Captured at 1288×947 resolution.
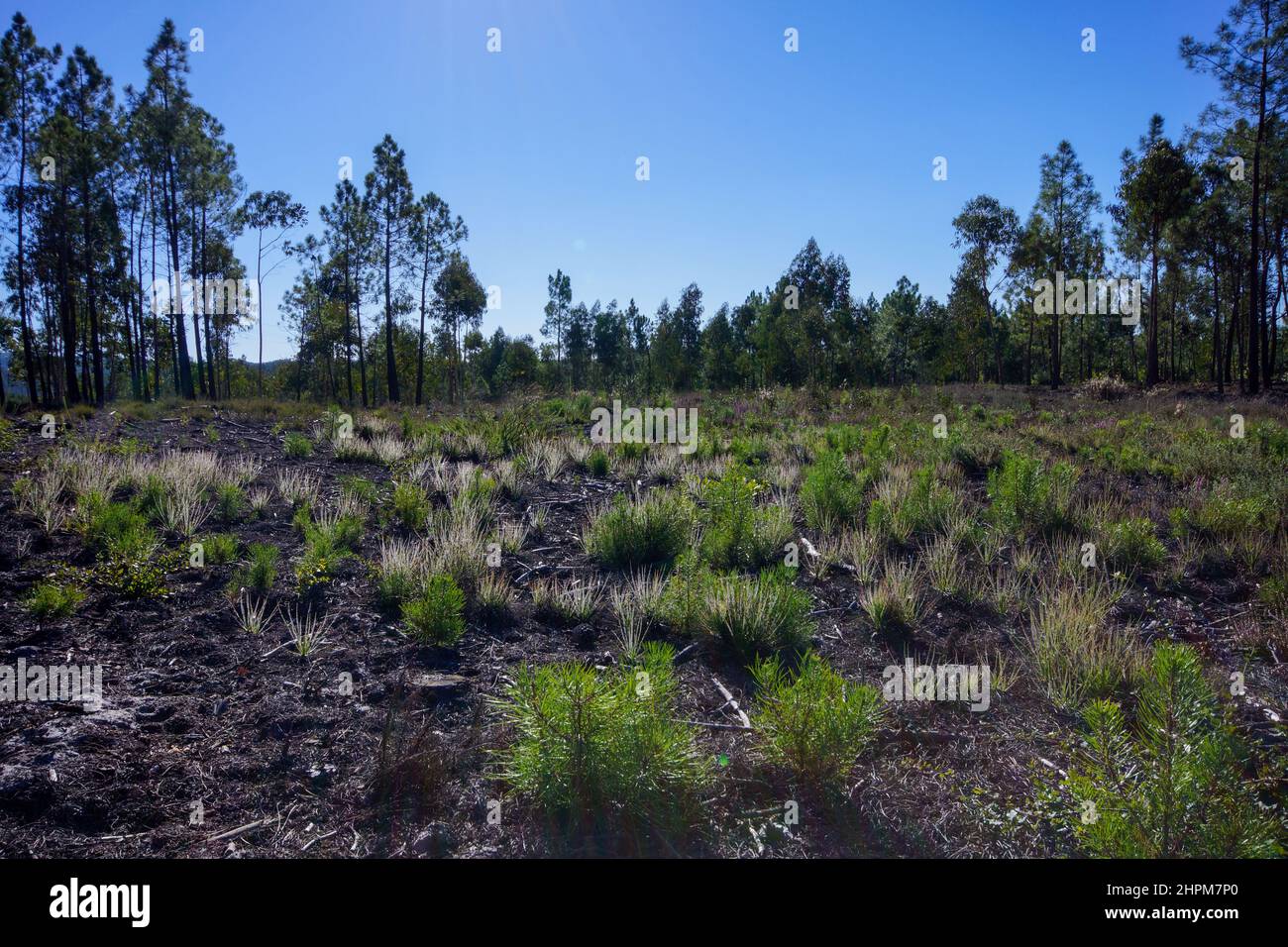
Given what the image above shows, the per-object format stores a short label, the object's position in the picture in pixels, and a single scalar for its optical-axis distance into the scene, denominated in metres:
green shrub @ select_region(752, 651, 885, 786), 2.63
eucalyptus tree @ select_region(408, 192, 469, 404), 27.61
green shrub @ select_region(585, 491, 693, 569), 5.63
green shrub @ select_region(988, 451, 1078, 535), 6.15
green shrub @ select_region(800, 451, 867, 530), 6.63
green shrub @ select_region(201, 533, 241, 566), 5.00
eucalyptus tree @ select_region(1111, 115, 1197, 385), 23.28
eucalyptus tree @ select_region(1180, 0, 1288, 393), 18.94
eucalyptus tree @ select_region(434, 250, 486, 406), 30.28
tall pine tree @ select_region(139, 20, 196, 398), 22.30
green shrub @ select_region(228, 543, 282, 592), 4.50
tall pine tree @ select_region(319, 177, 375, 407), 27.52
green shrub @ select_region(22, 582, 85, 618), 3.91
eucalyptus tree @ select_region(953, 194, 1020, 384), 29.91
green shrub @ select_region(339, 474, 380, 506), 6.95
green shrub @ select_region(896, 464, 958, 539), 6.16
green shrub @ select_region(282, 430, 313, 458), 9.41
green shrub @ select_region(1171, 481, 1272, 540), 5.81
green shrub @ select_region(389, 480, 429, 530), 6.28
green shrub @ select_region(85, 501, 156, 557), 4.71
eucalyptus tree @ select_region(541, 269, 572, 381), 47.12
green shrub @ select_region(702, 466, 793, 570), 5.42
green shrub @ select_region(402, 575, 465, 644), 3.90
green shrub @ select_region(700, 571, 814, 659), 3.93
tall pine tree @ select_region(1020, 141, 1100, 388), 28.52
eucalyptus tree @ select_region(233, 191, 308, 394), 27.16
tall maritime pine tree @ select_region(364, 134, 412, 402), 26.38
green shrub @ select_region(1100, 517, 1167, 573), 5.31
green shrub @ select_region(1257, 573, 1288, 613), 4.36
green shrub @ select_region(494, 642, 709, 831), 2.40
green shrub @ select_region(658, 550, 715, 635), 4.17
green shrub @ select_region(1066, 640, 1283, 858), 1.98
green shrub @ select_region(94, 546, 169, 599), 4.29
